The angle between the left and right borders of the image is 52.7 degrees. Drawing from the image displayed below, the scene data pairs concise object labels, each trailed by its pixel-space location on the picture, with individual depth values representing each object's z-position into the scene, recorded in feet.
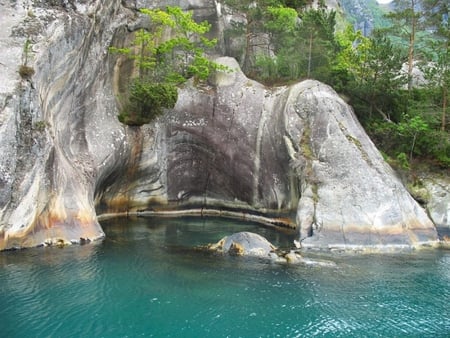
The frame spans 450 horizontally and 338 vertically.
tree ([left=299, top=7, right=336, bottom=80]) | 109.91
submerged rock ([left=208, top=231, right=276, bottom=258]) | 72.49
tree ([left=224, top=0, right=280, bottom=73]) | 118.32
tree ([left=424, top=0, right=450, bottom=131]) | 97.66
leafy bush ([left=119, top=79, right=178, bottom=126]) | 97.86
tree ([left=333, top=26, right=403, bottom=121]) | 102.58
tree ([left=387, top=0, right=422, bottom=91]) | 115.24
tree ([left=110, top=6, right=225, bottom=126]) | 99.66
